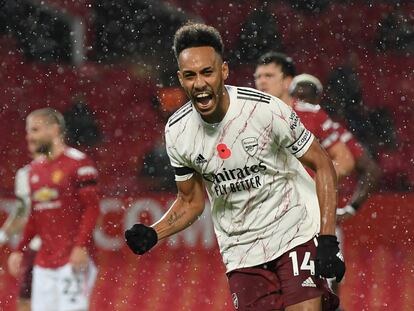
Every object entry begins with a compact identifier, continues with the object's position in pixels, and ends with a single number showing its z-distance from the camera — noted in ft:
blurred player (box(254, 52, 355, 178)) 48.32
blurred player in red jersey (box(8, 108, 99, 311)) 53.72
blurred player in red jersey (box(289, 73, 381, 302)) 49.98
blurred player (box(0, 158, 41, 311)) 55.42
